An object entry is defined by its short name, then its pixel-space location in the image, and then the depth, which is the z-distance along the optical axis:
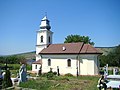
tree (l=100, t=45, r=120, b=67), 31.13
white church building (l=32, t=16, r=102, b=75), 18.35
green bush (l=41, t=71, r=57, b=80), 13.83
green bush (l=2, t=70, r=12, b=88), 9.48
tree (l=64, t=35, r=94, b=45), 30.67
